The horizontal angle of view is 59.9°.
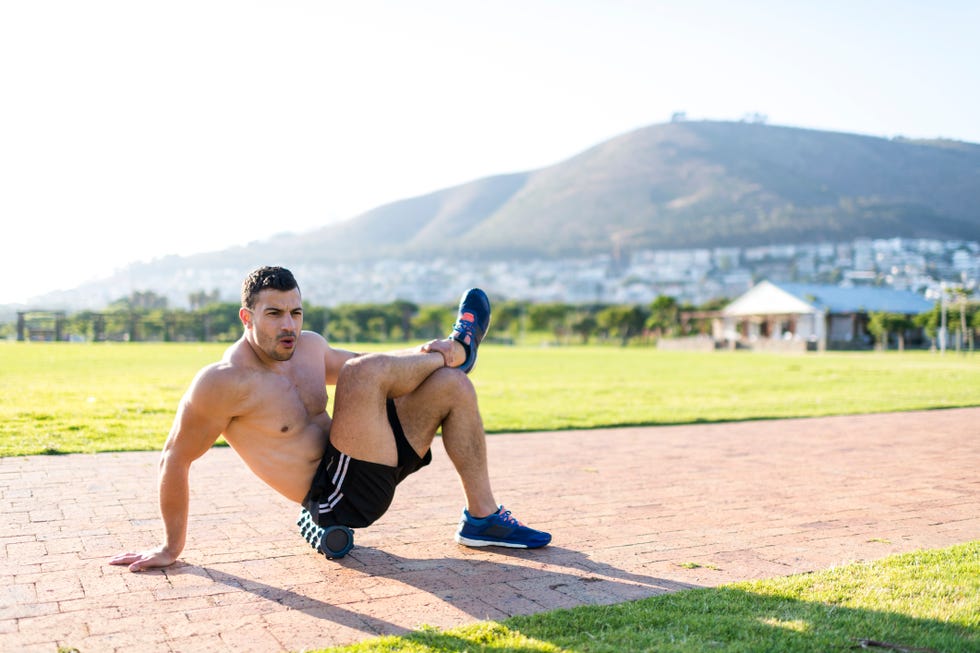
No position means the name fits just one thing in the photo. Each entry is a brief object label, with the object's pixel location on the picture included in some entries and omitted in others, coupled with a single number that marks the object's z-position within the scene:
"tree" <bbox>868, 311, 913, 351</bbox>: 60.16
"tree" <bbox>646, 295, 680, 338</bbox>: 82.12
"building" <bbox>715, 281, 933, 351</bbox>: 71.56
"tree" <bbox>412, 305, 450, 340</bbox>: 100.25
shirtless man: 3.49
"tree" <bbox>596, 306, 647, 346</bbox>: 83.46
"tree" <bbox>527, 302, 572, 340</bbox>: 97.06
